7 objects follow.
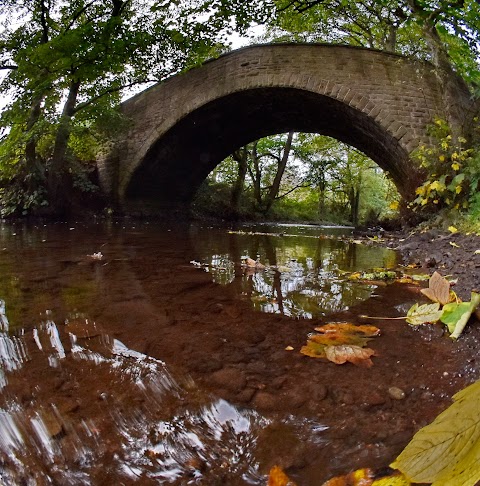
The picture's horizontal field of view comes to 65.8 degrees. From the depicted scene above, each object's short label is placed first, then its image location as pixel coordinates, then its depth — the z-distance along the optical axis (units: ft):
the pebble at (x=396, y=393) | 3.33
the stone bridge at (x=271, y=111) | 23.06
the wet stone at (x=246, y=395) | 3.28
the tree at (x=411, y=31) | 17.65
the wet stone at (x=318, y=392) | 3.36
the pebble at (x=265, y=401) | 3.18
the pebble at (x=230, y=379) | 3.49
